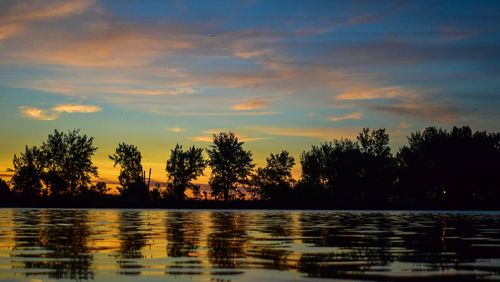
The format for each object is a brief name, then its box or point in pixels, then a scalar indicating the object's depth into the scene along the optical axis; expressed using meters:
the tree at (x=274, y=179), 162.25
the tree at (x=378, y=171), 163.12
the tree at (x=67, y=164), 150.38
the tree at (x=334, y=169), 164.12
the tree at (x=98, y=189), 147.81
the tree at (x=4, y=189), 143.50
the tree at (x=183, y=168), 160.62
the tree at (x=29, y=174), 150.12
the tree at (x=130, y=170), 157.25
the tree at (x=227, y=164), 161.00
